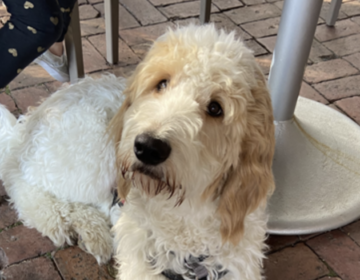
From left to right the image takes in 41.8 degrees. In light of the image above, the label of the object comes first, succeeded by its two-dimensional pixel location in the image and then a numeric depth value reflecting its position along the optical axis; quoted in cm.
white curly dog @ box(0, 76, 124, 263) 75
